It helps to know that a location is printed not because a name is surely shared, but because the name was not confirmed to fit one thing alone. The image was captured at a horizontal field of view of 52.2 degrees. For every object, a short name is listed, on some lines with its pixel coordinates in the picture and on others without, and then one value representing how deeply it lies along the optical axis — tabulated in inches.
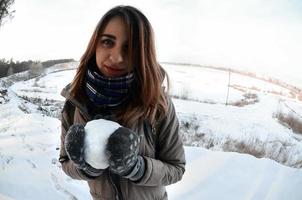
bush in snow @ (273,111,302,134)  234.8
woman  35.6
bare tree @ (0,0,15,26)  213.9
